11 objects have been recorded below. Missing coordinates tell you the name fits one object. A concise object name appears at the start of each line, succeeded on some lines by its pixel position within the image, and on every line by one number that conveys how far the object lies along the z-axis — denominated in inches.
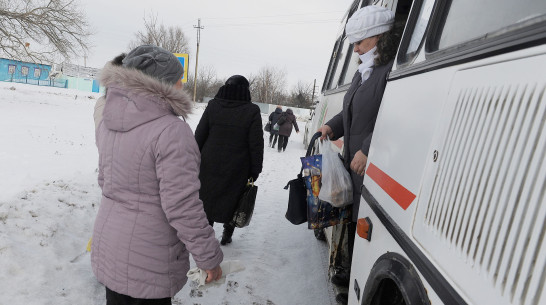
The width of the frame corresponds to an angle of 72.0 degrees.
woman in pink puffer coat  65.7
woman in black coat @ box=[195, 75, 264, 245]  140.2
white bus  32.5
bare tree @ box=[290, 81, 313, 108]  2239.4
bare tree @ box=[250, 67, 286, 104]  2454.5
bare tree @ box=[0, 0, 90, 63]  640.4
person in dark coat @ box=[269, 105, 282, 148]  536.4
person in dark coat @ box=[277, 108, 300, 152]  518.0
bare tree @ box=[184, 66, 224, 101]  2217.0
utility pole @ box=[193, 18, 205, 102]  1598.7
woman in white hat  89.7
